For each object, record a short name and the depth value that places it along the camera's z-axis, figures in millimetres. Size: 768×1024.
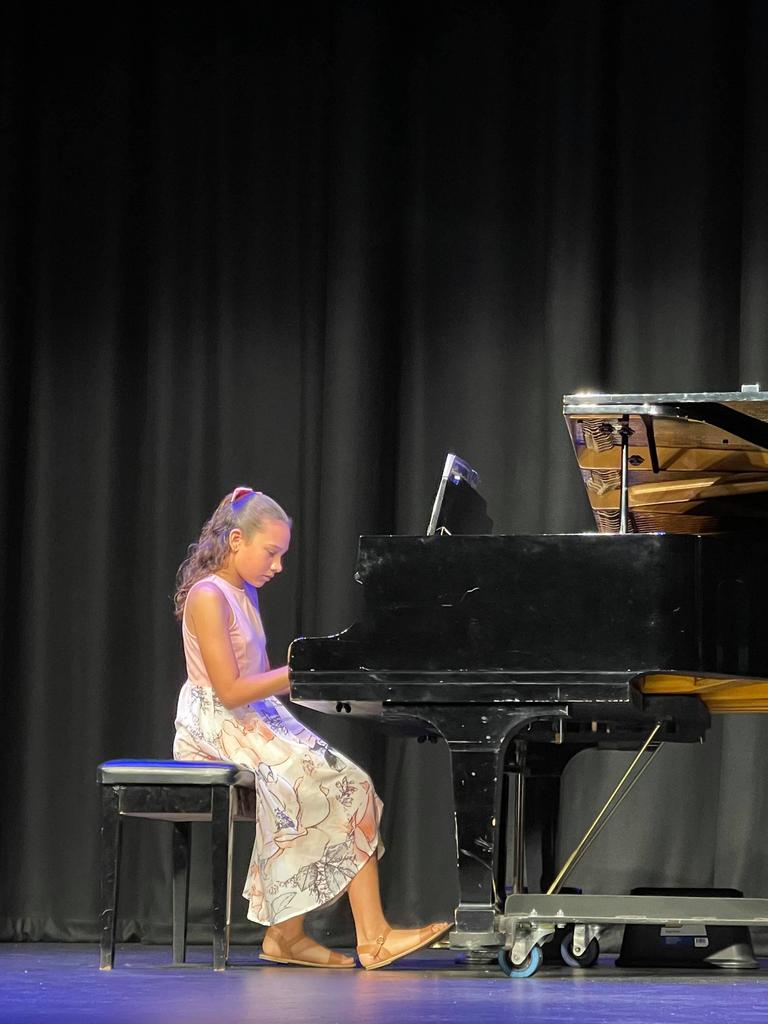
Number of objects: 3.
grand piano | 6648
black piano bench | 7621
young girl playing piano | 7789
